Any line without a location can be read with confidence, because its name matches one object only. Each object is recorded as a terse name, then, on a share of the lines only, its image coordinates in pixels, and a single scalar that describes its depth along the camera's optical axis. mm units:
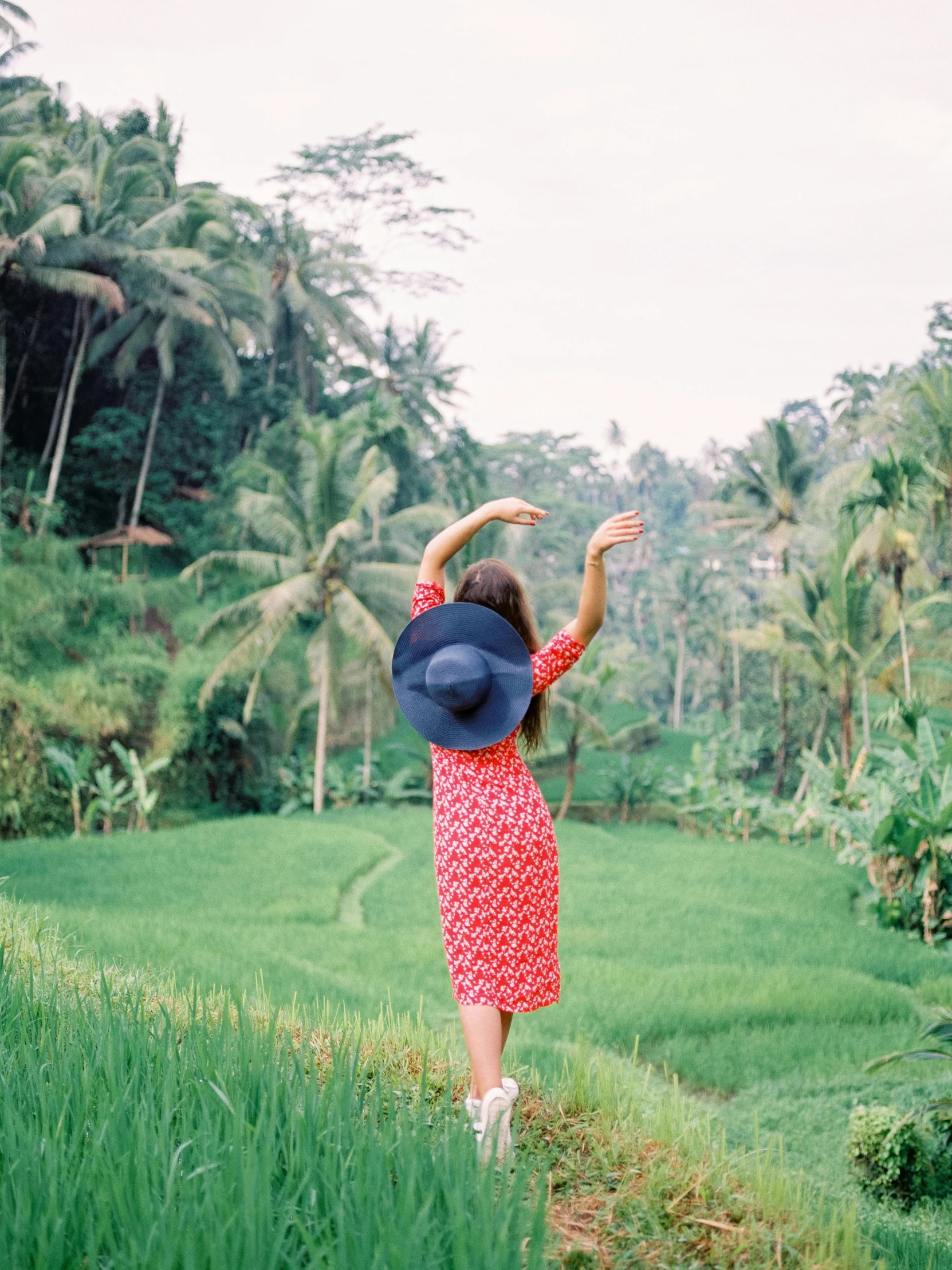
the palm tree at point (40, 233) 20609
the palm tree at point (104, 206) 22562
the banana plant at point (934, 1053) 4078
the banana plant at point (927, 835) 10492
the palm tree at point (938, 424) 19422
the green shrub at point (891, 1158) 4883
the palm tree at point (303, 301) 28922
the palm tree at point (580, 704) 21672
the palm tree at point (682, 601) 38688
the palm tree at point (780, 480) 29016
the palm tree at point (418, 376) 31188
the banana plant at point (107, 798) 17344
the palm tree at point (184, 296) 23547
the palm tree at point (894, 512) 16766
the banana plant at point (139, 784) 17891
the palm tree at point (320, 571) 19438
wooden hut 23047
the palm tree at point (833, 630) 18359
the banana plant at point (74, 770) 17094
